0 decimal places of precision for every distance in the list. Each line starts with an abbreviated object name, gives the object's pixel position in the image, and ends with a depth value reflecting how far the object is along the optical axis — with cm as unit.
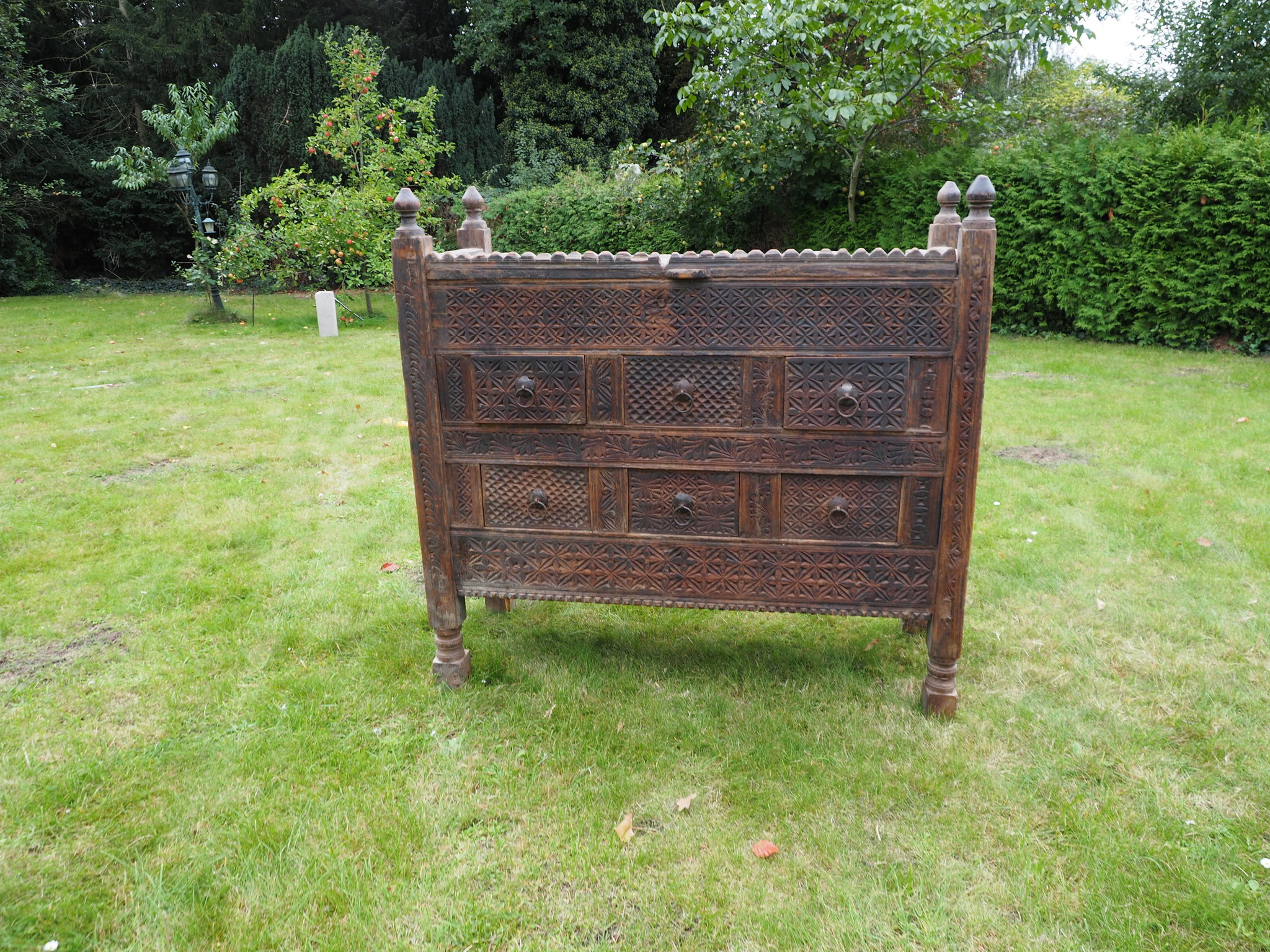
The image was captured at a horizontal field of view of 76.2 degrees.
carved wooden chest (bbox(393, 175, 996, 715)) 236
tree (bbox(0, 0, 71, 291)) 1437
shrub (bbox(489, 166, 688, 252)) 1249
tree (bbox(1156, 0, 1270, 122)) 1126
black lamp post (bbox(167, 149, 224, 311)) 1121
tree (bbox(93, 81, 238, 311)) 1175
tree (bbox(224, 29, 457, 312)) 1145
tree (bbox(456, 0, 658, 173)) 1689
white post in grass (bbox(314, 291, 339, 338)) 1067
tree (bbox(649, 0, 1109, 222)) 829
